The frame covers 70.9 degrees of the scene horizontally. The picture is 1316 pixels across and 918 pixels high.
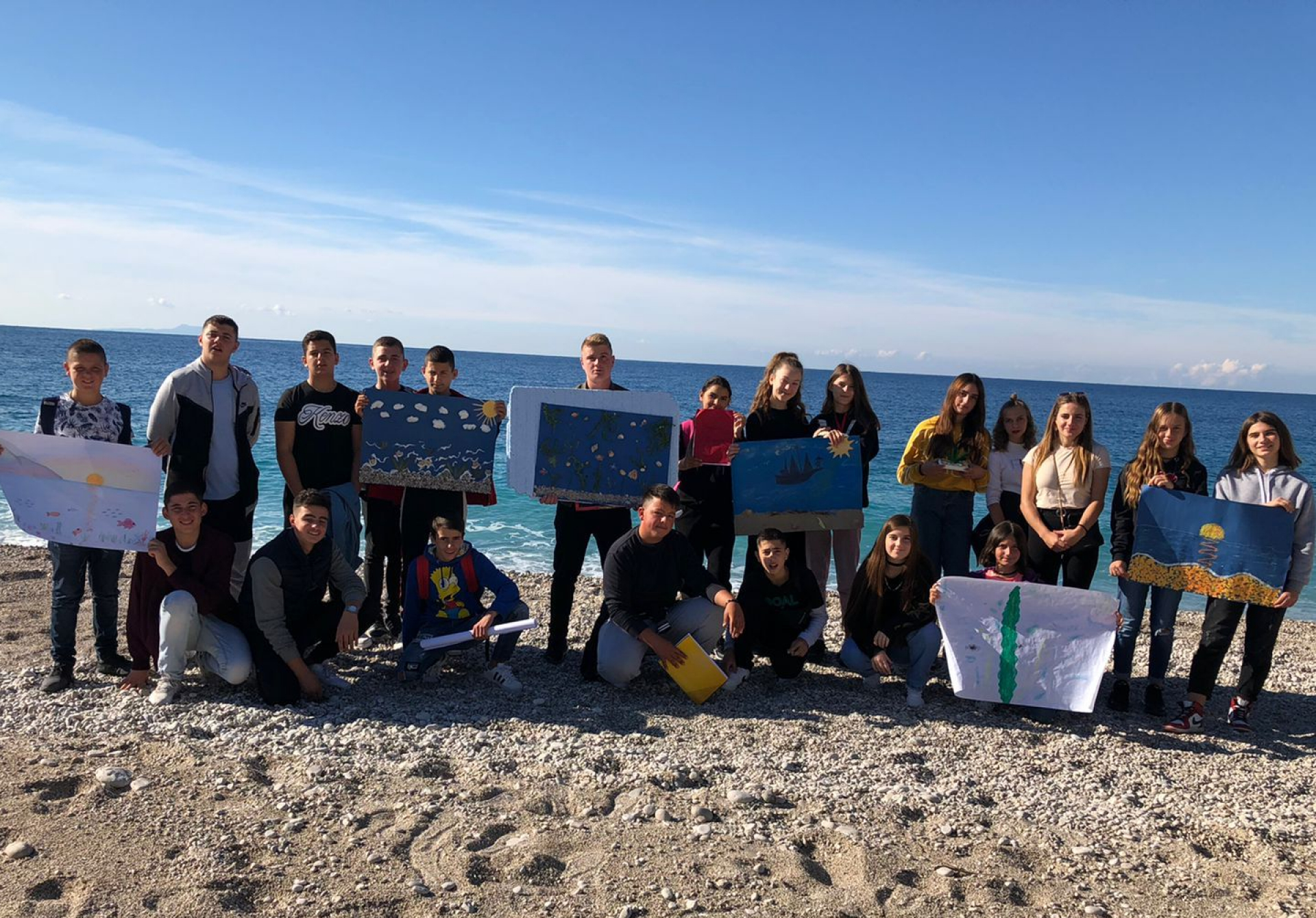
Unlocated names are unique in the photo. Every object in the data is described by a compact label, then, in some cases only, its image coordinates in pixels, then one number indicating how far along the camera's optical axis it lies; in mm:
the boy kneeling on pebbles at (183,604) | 5445
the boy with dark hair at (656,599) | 5746
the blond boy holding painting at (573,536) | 6473
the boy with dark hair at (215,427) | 5824
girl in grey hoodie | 5465
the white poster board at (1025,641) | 5586
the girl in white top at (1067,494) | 5926
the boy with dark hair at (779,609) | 6105
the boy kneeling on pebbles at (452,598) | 5898
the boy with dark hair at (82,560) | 5574
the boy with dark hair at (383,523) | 6578
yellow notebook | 5688
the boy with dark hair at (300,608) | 5473
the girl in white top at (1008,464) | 6508
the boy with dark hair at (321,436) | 6195
